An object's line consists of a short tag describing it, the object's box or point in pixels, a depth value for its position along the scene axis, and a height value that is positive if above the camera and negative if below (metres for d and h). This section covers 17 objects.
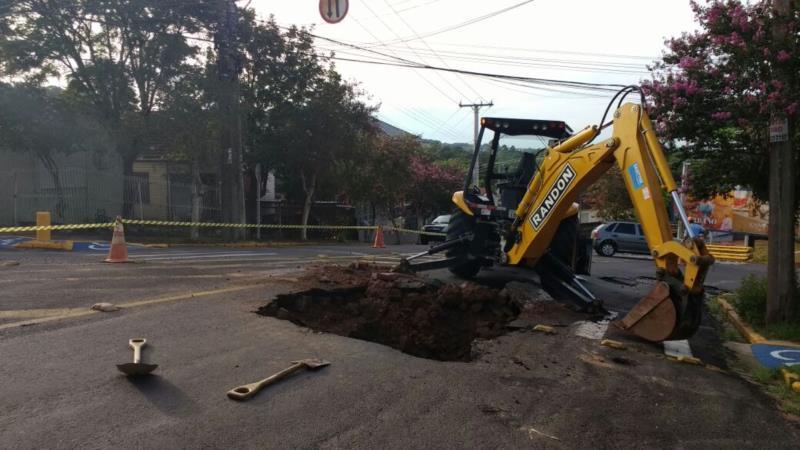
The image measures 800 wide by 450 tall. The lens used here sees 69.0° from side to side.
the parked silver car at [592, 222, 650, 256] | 25.48 -0.85
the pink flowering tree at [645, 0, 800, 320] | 7.33 +1.72
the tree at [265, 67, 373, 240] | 25.12 +3.82
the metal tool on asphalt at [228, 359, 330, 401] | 4.02 -1.22
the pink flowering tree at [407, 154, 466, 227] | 41.41 +2.33
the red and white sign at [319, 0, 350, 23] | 13.65 +4.89
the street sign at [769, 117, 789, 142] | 7.49 +1.18
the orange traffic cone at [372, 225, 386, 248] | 22.02 -0.81
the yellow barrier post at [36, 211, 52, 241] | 14.20 -0.21
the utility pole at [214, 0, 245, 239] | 20.08 +3.59
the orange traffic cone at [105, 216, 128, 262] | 10.97 -0.61
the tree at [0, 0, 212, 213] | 19.28 +5.77
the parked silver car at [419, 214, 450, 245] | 28.99 -0.49
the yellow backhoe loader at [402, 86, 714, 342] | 5.69 +0.03
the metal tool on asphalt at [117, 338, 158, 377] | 4.25 -1.13
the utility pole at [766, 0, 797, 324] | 7.66 -0.03
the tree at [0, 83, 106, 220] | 19.55 +3.07
